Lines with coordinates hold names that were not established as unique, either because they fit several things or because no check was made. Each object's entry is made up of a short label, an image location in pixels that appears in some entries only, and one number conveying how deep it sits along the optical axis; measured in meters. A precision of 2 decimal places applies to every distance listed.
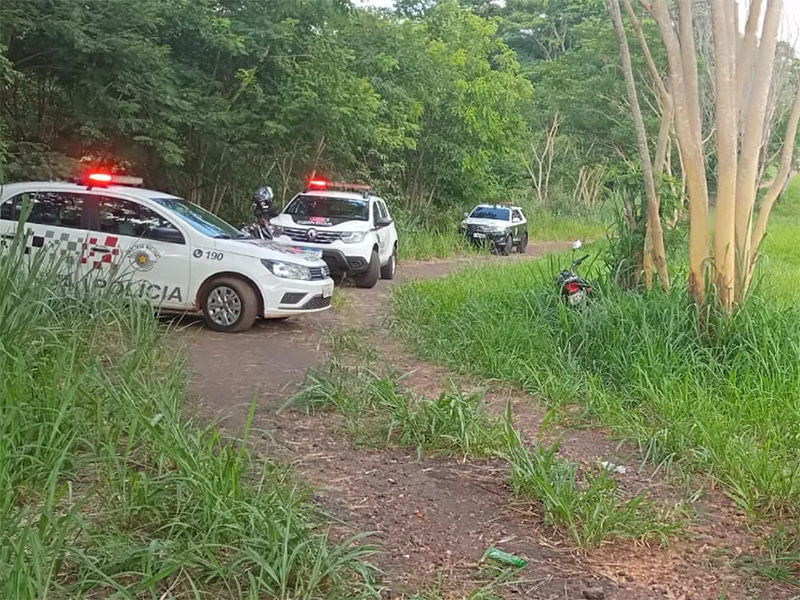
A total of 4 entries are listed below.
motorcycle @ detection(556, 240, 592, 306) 7.70
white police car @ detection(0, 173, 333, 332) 8.34
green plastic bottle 3.53
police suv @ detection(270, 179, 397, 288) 12.70
